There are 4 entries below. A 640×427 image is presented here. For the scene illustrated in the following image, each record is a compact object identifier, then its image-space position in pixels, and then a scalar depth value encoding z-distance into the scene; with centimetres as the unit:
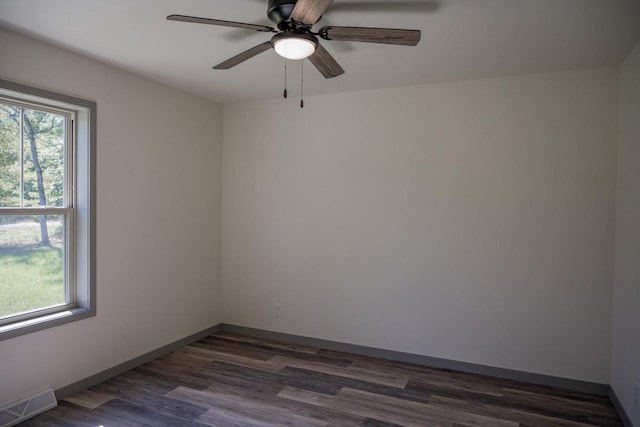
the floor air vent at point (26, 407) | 266
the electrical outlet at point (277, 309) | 441
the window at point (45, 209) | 281
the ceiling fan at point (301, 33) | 198
